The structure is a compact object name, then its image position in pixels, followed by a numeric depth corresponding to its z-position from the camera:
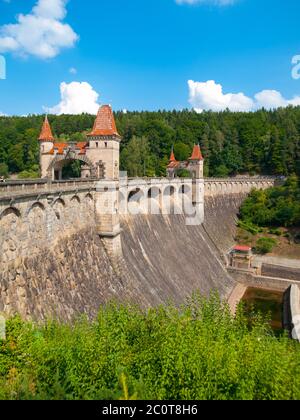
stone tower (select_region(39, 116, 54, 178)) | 33.81
